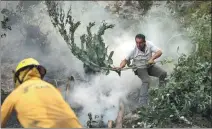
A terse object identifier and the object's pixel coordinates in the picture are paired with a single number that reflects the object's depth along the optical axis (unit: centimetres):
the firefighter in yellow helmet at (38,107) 484
